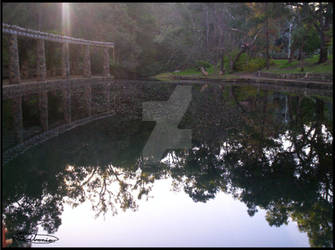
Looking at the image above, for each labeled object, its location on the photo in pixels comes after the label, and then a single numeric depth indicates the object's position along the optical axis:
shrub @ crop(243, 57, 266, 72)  36.03
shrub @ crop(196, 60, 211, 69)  41.50
